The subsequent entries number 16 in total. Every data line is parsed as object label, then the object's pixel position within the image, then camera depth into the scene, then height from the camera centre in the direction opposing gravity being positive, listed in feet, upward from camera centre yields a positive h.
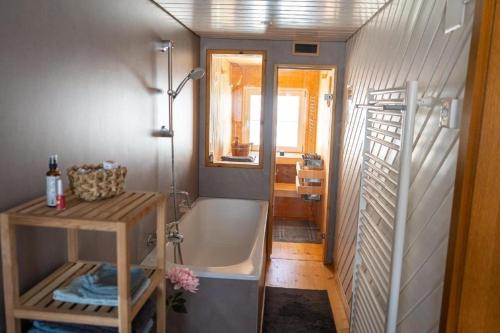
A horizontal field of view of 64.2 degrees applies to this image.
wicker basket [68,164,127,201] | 4.33 -0.79
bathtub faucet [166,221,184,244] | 8.96 -2.78
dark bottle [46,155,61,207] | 4.09 -0.81
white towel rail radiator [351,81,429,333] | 5.19 -1.44
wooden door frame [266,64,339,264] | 12.95 -1.00
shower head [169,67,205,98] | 9.61 +0.88
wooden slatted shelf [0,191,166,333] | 3.80 -1.44
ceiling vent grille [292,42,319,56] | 12.80 +2.16
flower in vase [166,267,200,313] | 6.47 -2.73
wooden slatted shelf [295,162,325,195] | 15.69 -2.66
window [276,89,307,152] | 19.99 -0.33
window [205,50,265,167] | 13.70 +0.24
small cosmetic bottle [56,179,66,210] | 4.08 -0.91
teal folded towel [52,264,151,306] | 4.17 -1.92
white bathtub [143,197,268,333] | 7.47 -3.49
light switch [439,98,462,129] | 4.31 +0.09
